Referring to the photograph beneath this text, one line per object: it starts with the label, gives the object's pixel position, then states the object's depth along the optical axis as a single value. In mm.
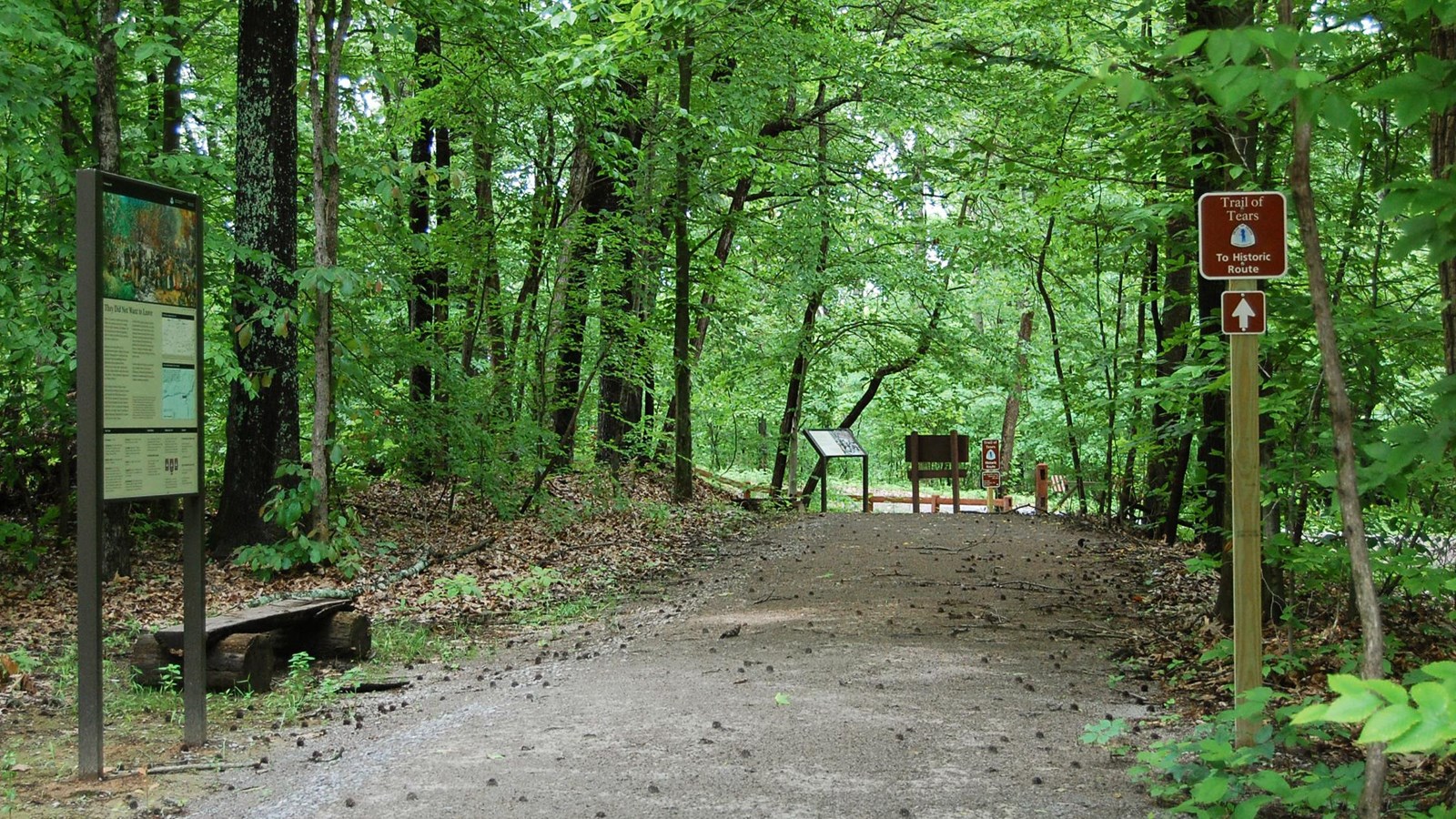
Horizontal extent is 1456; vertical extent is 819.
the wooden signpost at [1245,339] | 4426
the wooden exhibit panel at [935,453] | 21281
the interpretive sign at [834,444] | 19891
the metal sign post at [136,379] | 4859
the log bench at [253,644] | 6508
